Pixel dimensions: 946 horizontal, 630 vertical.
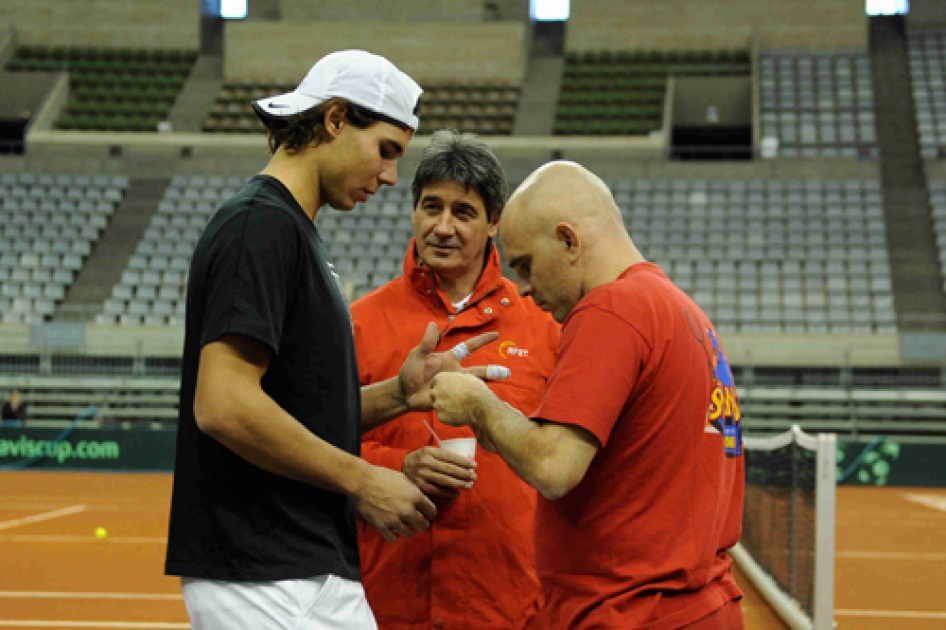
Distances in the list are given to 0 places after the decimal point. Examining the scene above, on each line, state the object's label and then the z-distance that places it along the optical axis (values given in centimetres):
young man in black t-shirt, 212
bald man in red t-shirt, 229
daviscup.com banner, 1781
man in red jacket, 309
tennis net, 630
